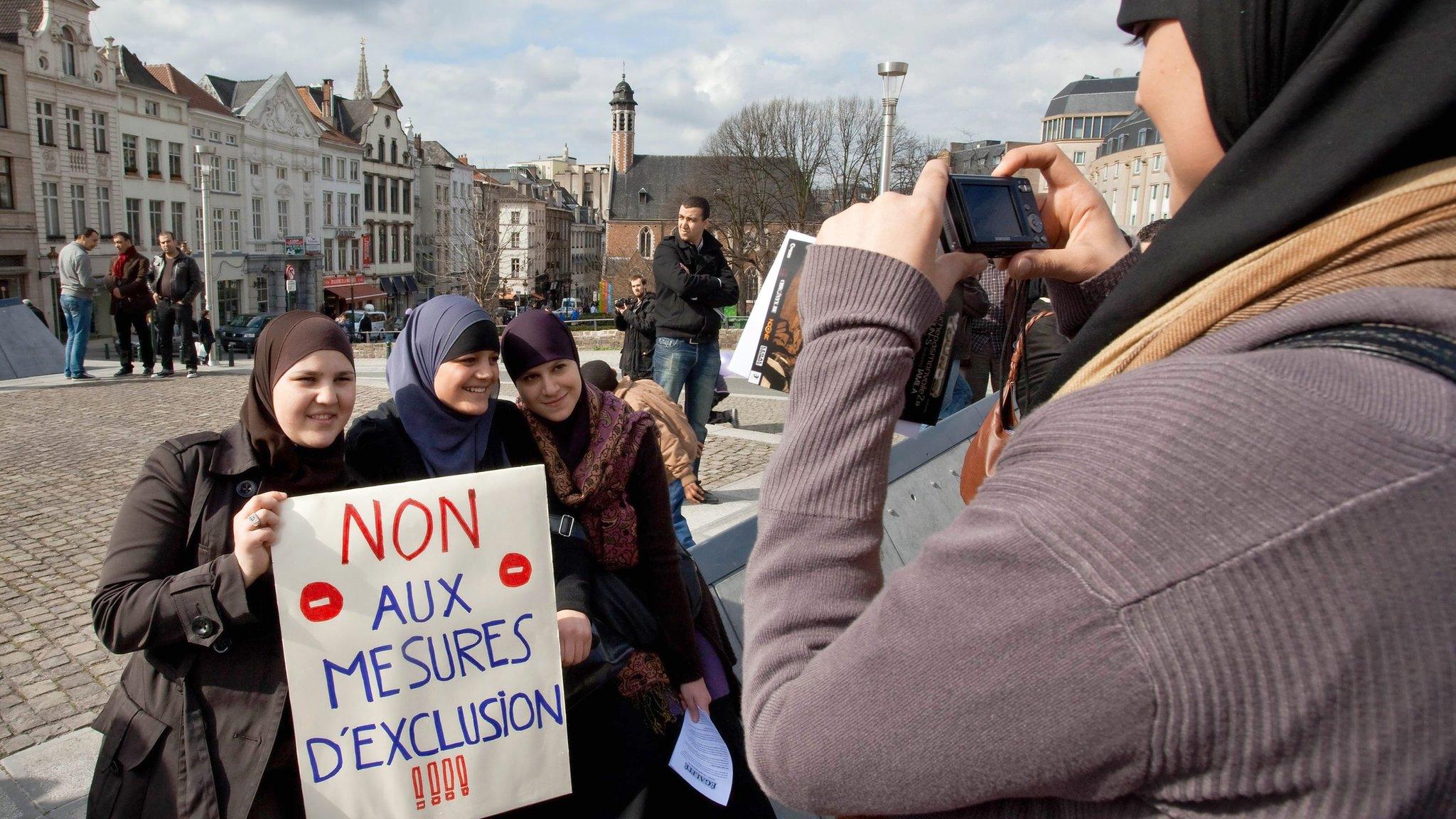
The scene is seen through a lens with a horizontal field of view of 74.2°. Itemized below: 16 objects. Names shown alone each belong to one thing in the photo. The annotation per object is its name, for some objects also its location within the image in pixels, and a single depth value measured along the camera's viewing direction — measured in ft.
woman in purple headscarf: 8.26
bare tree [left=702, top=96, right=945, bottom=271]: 152.76
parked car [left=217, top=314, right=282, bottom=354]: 103.86
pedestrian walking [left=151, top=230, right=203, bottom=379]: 40.86
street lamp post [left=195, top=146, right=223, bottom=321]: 87.76
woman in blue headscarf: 8.64
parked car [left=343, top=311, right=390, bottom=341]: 126.00
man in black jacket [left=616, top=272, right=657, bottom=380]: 26.09
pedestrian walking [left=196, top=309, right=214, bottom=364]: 62.69
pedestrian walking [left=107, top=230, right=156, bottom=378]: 39.24
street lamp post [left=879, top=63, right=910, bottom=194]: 41.74
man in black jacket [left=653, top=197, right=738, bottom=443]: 22.66
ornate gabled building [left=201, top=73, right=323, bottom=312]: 151.64
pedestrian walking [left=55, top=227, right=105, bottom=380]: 37.58
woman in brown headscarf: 6.89
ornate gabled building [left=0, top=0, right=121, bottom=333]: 107.14
